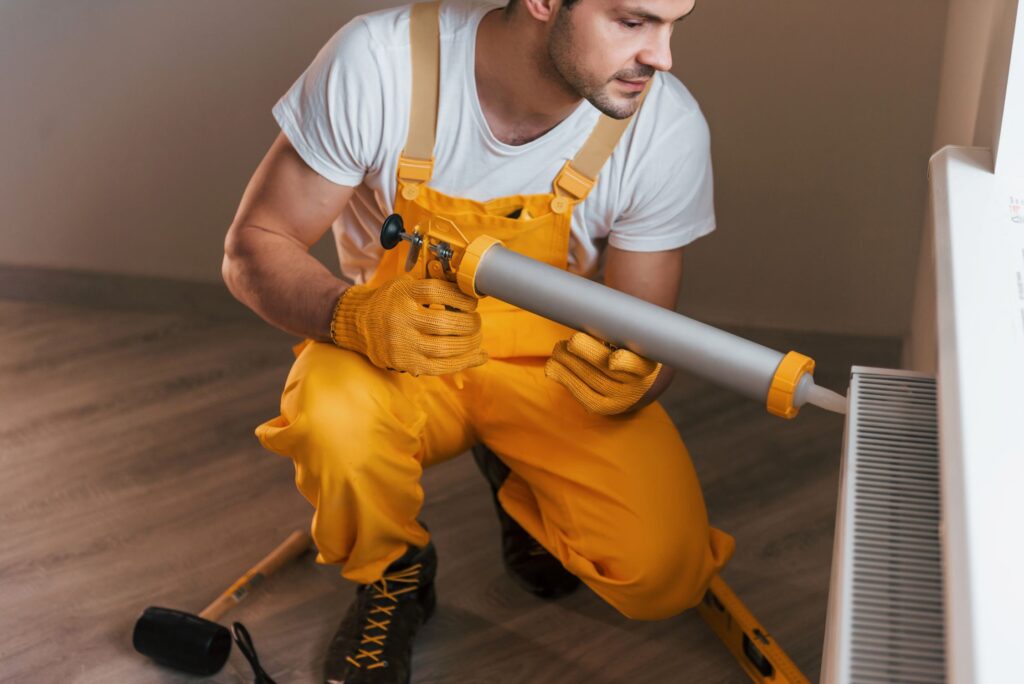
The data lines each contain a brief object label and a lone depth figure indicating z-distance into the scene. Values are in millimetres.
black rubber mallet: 1581
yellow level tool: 1522
